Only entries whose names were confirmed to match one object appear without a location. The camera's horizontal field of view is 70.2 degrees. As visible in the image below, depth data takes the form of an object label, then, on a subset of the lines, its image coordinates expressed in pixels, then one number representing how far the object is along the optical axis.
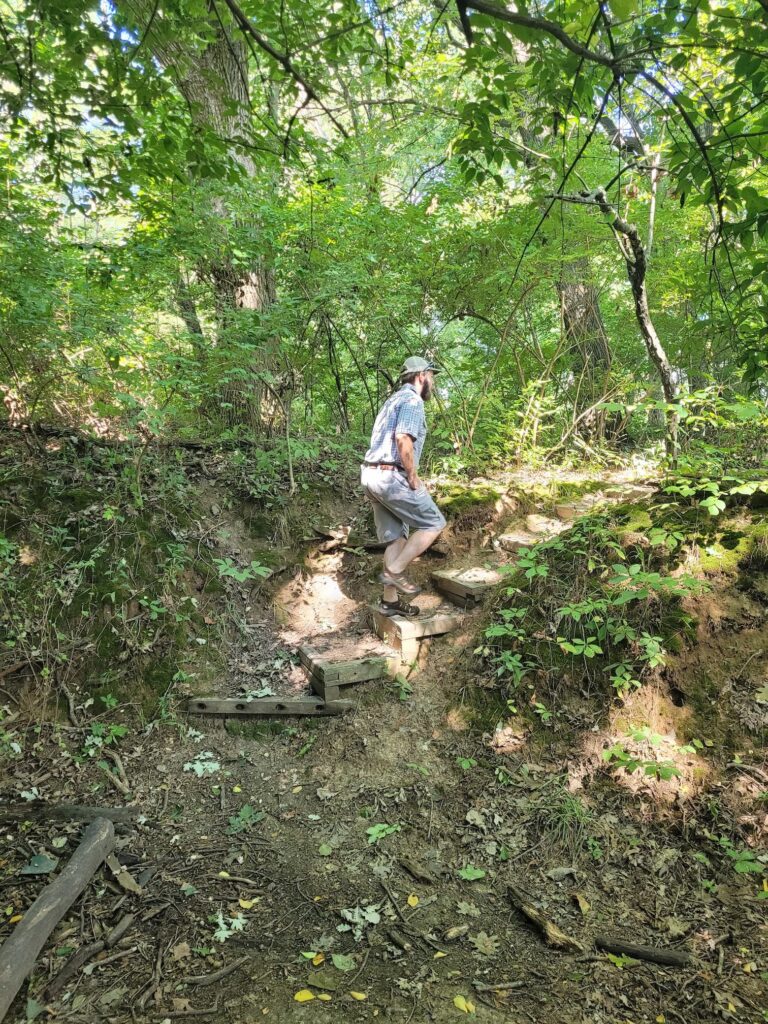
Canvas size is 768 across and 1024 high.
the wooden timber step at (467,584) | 4.88
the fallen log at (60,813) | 3.38
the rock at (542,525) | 5.39
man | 4.62
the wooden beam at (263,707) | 4.35
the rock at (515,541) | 5.19
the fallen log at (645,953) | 2.50
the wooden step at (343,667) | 4.38
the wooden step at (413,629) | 4.66
